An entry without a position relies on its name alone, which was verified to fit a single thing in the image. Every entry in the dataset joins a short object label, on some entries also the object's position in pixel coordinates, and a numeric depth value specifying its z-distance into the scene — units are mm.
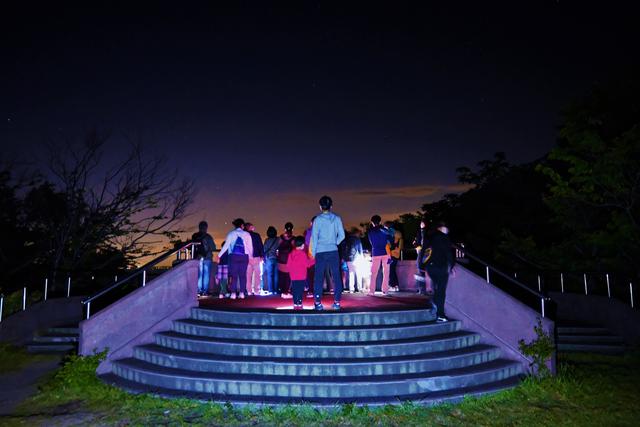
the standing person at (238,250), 10914
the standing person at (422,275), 12061
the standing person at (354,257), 12664
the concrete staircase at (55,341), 11008
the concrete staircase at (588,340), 10734
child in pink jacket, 9438
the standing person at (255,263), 12156
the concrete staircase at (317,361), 6875
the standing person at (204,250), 11453
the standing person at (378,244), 11336
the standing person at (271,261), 12445
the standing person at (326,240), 8578
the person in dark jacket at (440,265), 8797
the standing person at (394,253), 12359
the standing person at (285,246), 10633
